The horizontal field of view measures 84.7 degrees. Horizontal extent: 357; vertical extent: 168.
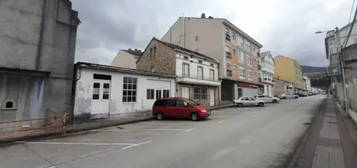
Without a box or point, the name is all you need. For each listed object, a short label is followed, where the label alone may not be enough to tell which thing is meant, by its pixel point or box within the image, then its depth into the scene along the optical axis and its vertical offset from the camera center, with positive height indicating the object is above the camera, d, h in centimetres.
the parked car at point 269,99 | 3321 -17
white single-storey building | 1402 +61
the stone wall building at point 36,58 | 1091 +246
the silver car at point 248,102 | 2647 -54
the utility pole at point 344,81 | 1733 +122
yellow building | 6625 +967
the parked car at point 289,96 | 4892 +51
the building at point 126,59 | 3709 +778
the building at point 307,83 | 9821 +813
